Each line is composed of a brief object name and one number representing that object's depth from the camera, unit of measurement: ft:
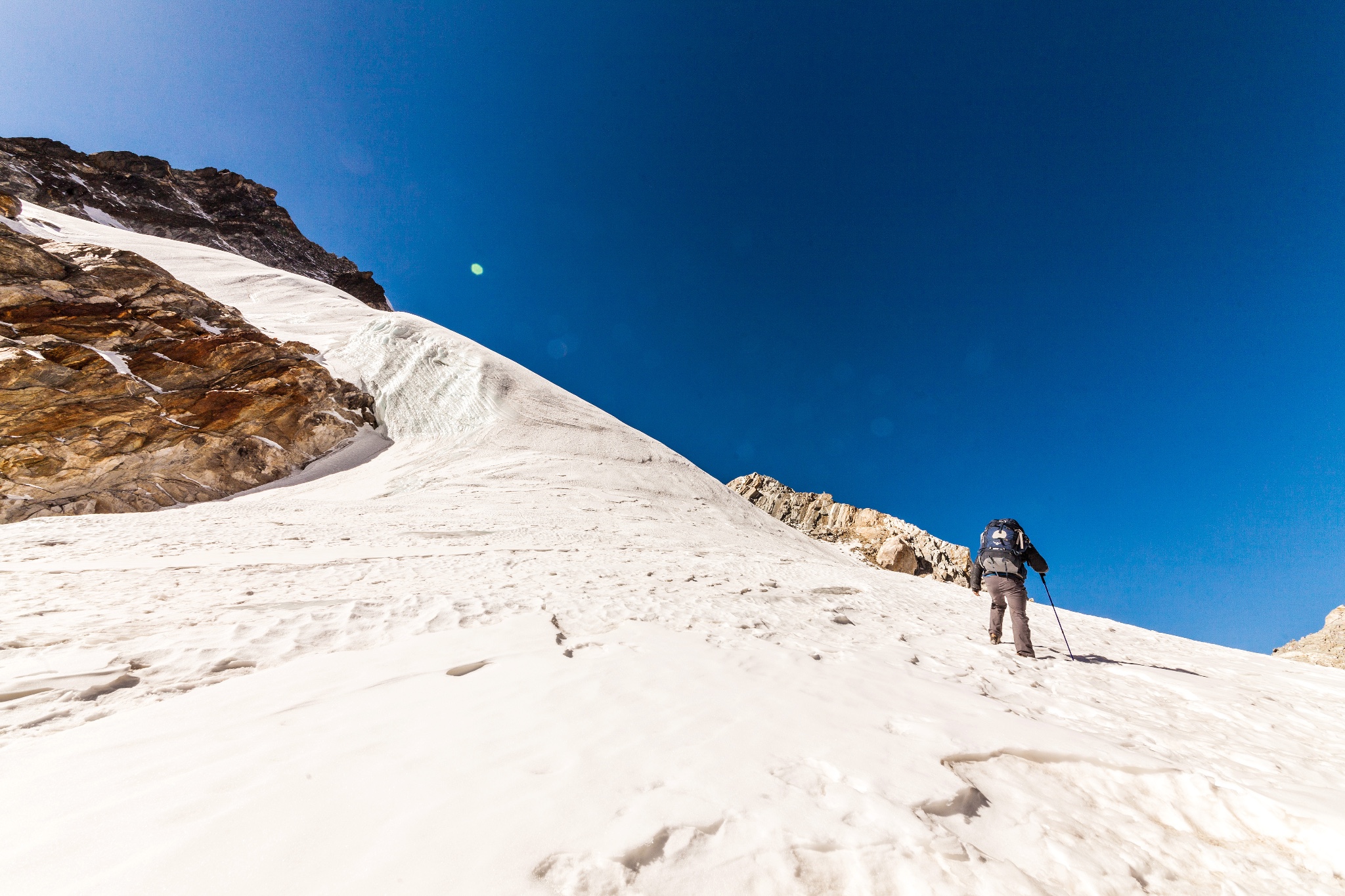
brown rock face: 48.78
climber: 20.99
